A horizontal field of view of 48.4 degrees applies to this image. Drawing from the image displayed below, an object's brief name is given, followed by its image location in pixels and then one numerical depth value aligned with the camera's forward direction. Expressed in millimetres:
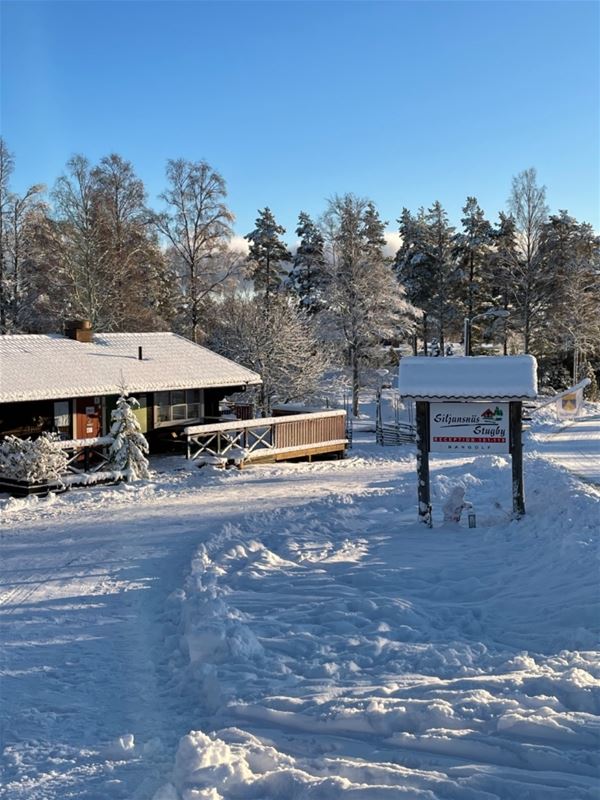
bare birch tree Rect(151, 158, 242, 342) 36406
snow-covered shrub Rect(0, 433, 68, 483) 15531
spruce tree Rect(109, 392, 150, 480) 17219
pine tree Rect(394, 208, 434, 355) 50594
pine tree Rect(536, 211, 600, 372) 42312
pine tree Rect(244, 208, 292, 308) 50719
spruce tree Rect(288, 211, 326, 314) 43625
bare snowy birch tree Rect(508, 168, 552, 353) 40500
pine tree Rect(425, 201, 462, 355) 48656
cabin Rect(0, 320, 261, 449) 18969
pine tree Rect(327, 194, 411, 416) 34406
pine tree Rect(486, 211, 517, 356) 42375
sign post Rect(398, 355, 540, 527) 11578
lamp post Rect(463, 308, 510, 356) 45788
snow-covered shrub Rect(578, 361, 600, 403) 42041
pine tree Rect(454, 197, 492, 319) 48906
